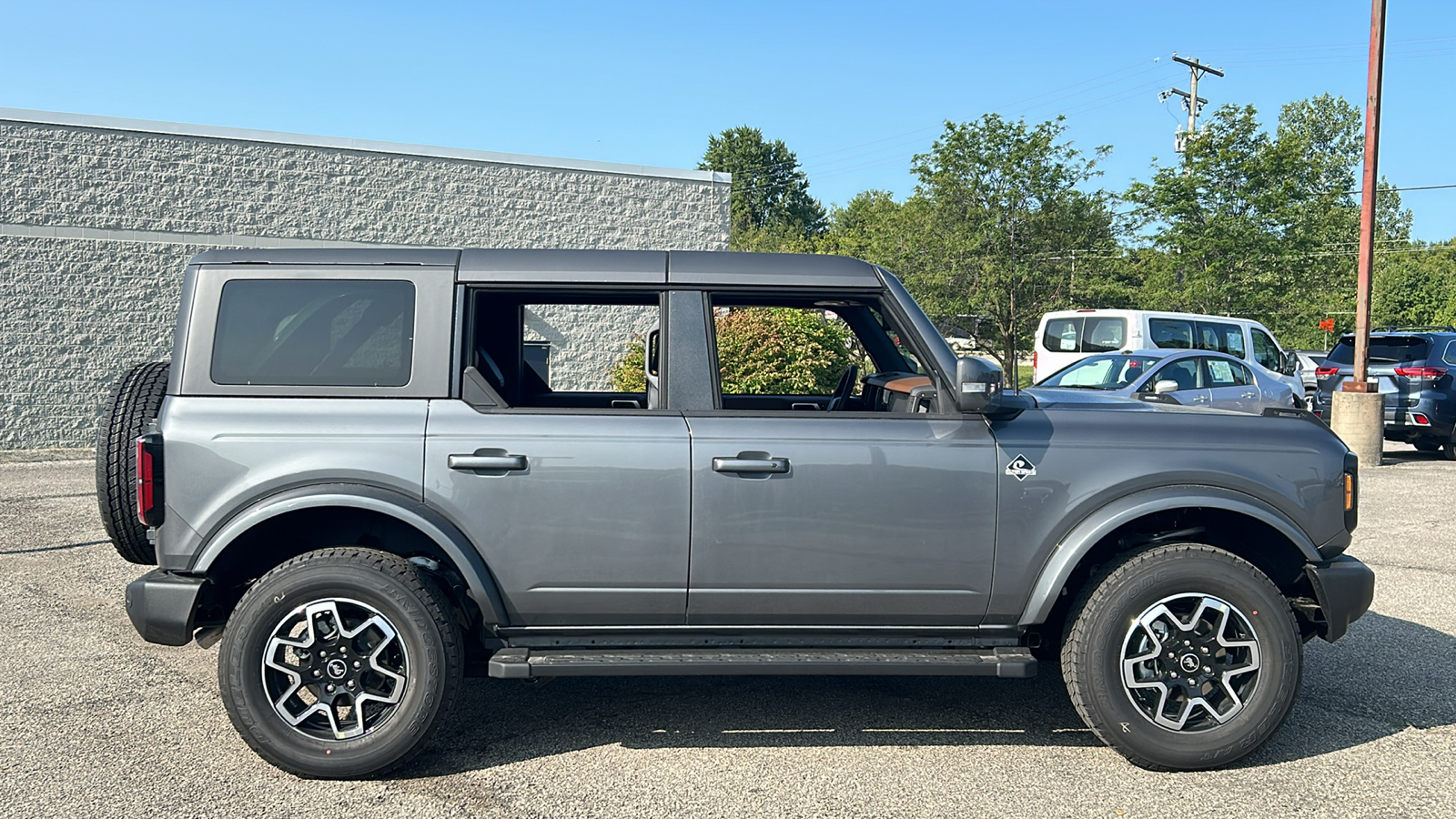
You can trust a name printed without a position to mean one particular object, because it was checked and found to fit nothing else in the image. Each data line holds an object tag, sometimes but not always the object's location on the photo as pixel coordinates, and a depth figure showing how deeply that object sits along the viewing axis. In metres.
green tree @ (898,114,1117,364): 30.06
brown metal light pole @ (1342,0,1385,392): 14.91
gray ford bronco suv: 3.94
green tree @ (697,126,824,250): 92.06
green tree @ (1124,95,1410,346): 26.12
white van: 17.41
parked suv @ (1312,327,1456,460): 15.44
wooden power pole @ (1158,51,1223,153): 43.66
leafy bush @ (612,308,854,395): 13.89
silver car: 13.16
